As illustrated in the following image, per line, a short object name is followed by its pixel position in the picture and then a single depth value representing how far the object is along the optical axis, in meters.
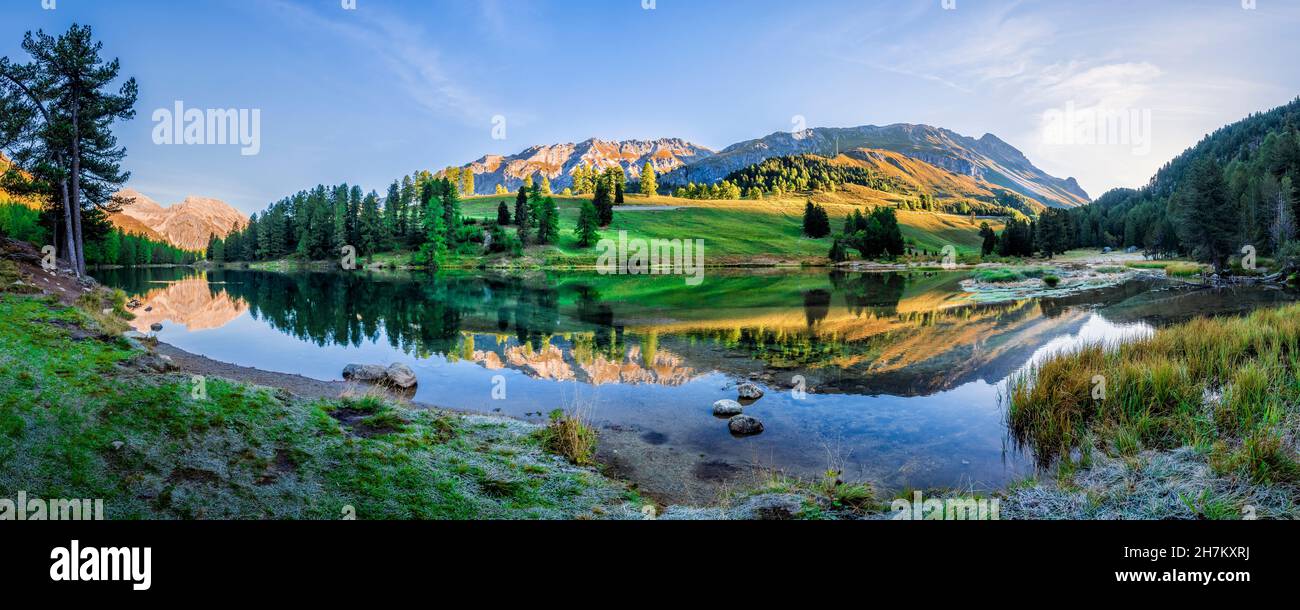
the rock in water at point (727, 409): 14.93
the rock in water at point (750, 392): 16.70
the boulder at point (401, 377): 18.05
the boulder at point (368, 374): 18.65
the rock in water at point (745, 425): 13.57
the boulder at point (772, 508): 8.00
